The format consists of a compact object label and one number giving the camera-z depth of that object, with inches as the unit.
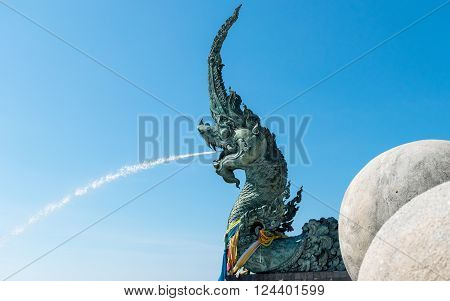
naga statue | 579.2
